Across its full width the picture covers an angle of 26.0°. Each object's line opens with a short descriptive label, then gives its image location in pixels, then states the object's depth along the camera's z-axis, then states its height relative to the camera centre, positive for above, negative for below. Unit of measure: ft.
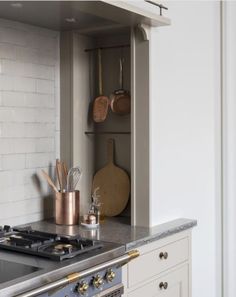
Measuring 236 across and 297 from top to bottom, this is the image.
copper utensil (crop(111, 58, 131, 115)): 8.55 +0.45
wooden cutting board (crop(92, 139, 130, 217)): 8.55 -0.96
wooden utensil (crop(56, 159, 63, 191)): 8.13 -0.73
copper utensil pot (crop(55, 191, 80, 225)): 7.94 -1.22
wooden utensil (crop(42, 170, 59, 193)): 7.97 -0.82
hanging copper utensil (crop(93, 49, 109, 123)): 8.61 +0.37
